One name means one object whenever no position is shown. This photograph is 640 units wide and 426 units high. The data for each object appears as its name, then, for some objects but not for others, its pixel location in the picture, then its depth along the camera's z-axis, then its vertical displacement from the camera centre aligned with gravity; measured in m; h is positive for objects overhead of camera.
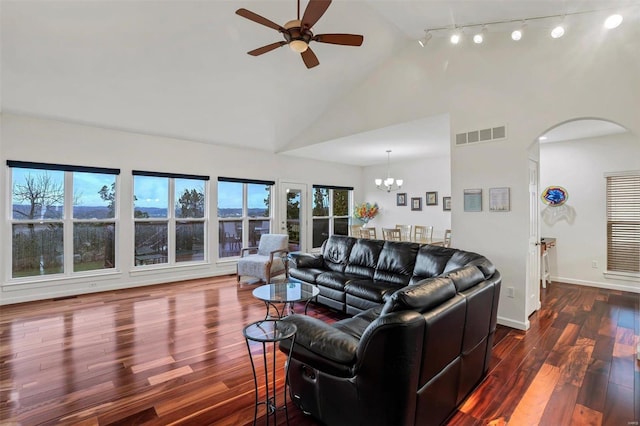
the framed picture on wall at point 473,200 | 3.96 +0.16
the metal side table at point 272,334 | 1.79 -0.75
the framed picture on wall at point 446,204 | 7.36 +0.20
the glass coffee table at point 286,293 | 2.88 -0.83
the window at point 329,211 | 8.35 +0.05
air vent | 3.77 +1.01
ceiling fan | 2.42 +1.64
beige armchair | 5.43 -0.87
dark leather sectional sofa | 1.57 -0.87
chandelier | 6.78 +0.72
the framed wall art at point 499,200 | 3.72 +0.15
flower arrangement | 8.46 +0.04
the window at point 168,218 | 5.64 -0.09
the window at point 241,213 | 6.61 +0.00
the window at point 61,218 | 4.62 -0.07
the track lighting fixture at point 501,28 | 2.90 +2.20
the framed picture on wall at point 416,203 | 7.92 +0.25
